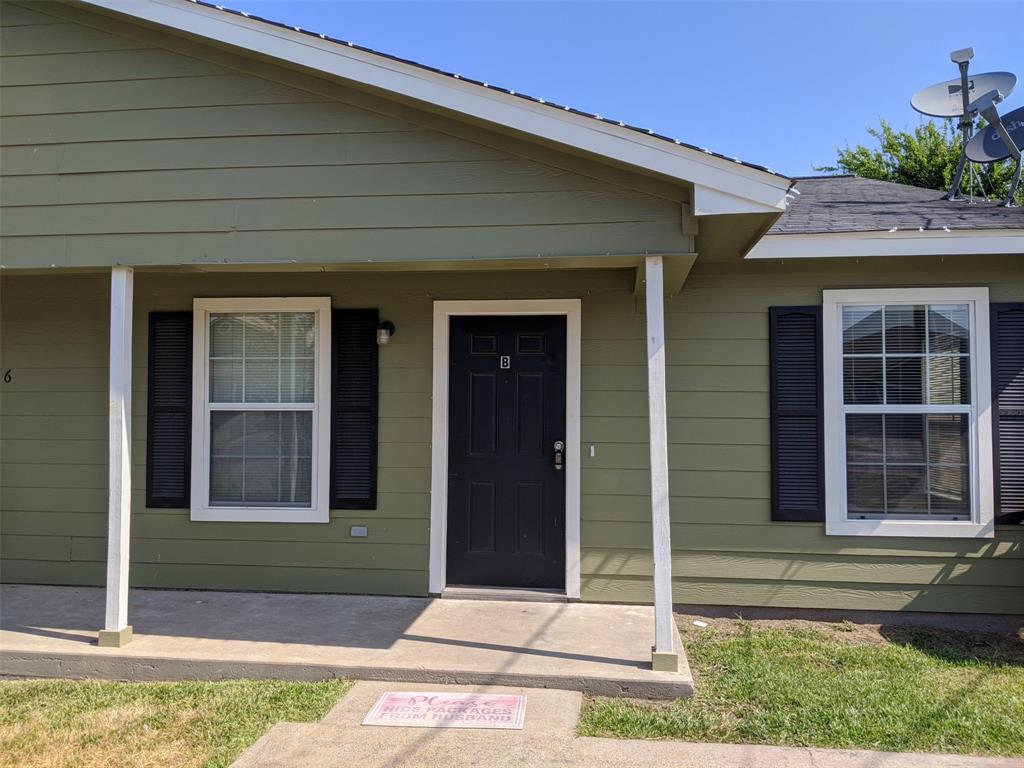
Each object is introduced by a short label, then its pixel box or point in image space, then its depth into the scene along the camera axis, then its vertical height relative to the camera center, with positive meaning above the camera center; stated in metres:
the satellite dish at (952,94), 5.71 +2.59
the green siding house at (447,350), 3.79 +0.44
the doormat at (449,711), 3.15 -1.29
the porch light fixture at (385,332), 4.95 +0.57
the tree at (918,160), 17.97 +6.78
